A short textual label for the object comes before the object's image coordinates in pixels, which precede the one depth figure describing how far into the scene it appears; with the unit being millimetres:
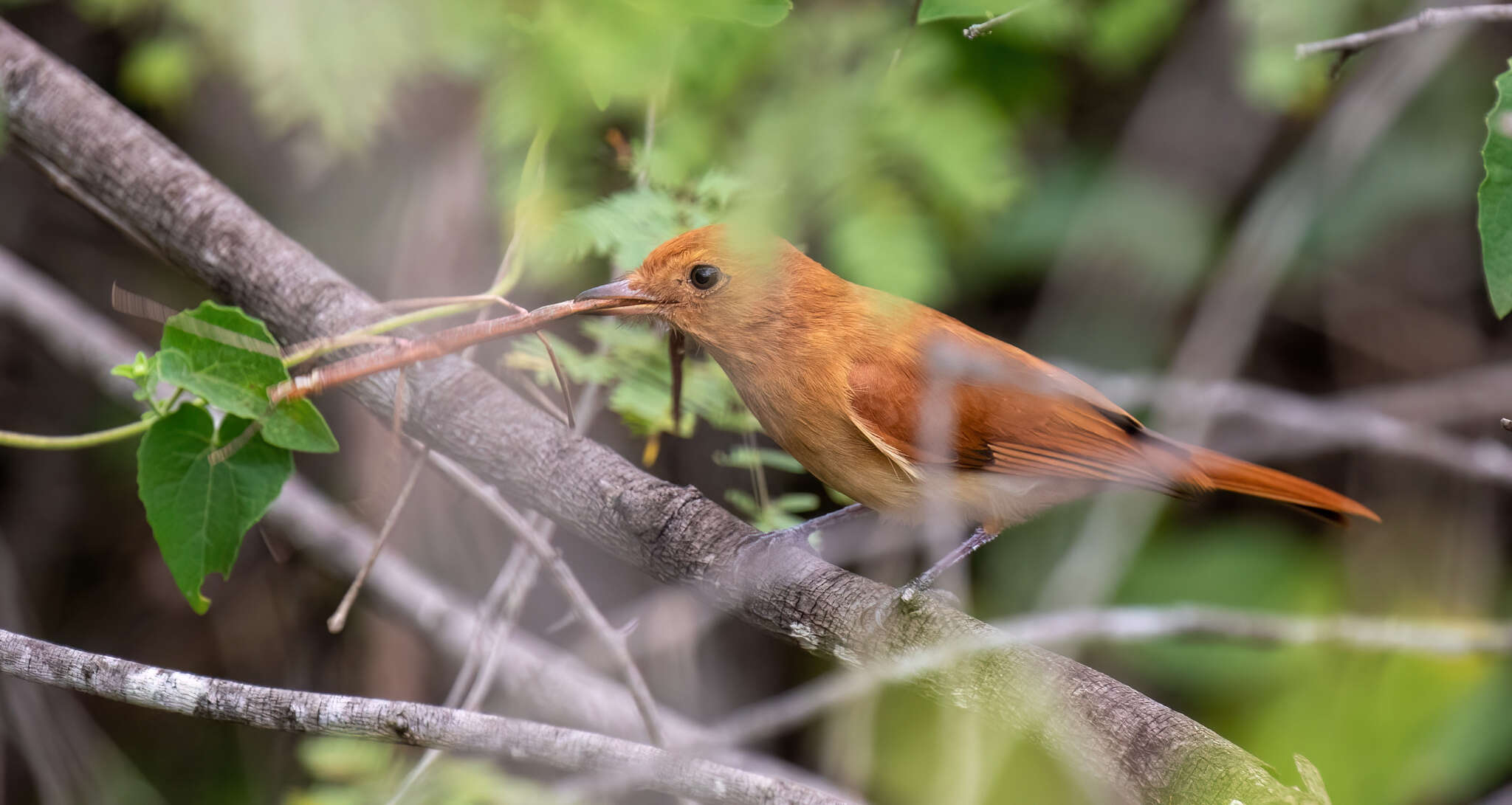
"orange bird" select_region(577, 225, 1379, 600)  4711
